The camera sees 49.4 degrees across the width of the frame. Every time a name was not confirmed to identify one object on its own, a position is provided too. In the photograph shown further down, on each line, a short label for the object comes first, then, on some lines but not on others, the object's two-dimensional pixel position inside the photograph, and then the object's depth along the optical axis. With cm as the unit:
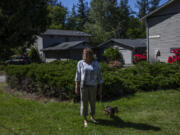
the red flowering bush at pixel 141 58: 2236
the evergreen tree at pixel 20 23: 571
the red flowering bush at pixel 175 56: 1337
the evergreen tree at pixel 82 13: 6425
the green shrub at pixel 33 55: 3231
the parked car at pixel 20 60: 2691
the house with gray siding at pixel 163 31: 1468
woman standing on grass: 462
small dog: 536
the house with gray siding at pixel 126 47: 2655
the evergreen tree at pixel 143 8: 5847
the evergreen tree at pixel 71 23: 6261
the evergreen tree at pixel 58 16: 5824
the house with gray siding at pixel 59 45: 3011
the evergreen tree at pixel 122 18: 4719
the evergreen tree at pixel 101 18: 4303
